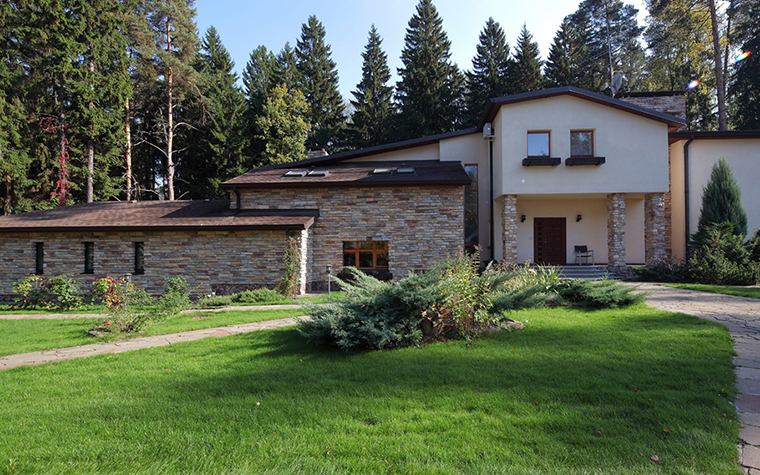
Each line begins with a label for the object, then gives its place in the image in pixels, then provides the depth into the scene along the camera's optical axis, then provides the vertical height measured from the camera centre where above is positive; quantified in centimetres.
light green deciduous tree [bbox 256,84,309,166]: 2595 +780
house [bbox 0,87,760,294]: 1337 +134
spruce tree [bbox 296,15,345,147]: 3131 +1339
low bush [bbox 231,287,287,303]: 1120 -153
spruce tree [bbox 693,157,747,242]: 1437 +151
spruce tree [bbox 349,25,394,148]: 2998 +1129
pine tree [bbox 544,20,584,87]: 2856 +1392
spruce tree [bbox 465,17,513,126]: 2861 +1310
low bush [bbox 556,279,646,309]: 775 -102
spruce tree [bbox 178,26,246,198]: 2675 +738
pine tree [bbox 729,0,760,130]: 2453 +1115
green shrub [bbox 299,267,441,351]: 523 -101
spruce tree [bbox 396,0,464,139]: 2880 +1235
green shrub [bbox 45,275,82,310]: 1120 -141
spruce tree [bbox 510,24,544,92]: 2844 +1293
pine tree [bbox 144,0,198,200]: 2430 +1242
